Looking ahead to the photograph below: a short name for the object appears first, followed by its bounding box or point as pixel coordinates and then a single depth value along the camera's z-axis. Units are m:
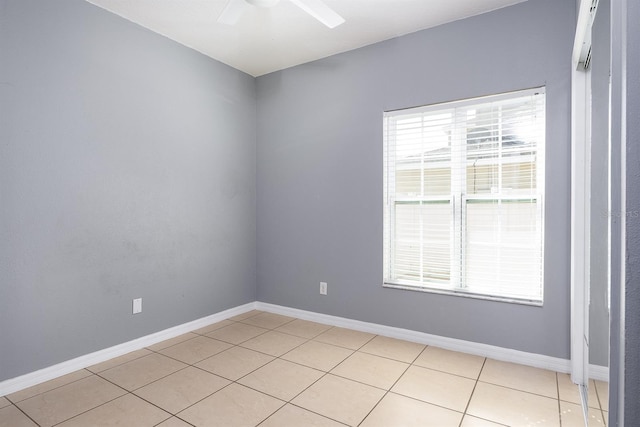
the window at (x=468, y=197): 2.52
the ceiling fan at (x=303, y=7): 2.11
